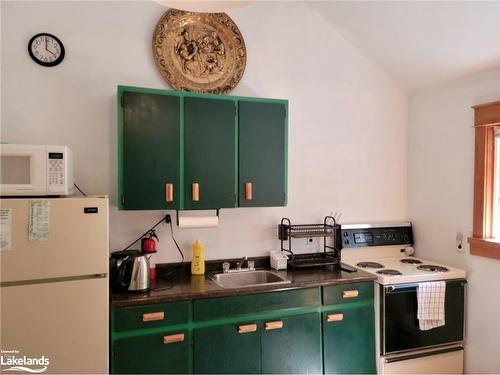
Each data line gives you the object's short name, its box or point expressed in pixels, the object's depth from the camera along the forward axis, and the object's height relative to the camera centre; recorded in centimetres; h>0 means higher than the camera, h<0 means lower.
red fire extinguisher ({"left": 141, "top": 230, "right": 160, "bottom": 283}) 243 -42
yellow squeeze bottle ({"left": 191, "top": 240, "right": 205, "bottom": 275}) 259 -55
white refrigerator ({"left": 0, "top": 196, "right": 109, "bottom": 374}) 174 -50
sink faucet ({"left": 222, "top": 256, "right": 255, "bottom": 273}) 270 -62
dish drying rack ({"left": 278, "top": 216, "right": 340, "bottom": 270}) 277 -42
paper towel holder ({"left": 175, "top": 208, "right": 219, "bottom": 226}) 256 -22
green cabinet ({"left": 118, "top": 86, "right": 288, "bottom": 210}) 225 +22
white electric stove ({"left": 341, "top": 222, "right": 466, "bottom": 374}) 253 -98
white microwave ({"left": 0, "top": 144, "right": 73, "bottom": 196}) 181 +7
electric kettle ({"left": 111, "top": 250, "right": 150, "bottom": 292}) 214 -53
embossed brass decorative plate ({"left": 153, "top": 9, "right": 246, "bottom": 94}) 260 +97
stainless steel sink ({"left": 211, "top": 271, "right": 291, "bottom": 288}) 264 -70
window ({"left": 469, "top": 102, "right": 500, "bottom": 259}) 260 +2
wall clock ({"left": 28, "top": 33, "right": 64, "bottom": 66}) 232 +86
